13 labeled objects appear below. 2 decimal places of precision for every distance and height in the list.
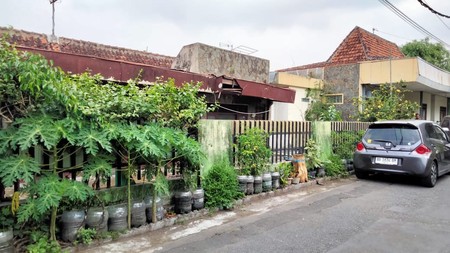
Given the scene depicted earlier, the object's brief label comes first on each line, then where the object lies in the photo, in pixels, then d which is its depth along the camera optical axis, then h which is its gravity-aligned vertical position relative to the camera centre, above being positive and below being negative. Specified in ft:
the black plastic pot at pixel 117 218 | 14.21 -4.27
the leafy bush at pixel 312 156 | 27.17 -2.78
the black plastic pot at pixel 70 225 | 12.91 -4.15
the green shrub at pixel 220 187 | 18.33 -3.74
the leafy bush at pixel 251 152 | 21.07 -1.94
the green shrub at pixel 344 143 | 30.94 -1.96
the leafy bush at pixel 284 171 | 23.79 -3.62
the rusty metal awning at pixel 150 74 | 17.78 +3.24
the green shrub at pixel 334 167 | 28.48 -3.94
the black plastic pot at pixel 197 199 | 17.57 -4.18
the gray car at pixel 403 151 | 24.61 -2.20
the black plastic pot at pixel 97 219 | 13.53 -4.09
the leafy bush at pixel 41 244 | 11.65 -4.55
